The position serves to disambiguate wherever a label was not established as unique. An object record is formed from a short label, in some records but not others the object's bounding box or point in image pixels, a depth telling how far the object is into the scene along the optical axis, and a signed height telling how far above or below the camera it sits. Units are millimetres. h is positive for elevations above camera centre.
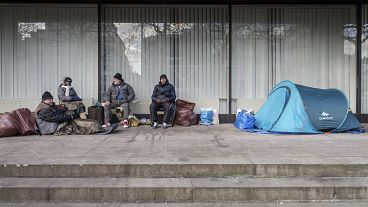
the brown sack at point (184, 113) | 11500 -416
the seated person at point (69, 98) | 11039 -5
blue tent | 9844 -335
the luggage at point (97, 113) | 11008 -385
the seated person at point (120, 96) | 11273 +44
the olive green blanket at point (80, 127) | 9789 -657
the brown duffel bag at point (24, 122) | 9578 -525
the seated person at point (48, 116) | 9500 -396
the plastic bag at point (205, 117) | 11812 -529
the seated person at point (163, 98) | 11078 -12
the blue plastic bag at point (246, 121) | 10633 -576
